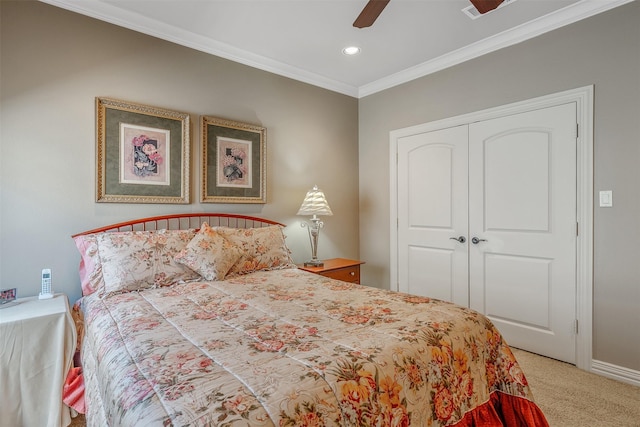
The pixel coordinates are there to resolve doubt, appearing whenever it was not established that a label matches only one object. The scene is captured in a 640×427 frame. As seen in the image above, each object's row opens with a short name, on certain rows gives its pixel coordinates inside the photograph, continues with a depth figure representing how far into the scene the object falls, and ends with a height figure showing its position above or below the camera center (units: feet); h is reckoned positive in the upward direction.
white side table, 5.17 -2.43
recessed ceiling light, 9.84 +4.88
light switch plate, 7.63 +0.29
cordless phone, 6.57 -1.40
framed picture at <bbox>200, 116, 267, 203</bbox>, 9.47 +1.53
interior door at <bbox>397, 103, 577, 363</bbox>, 8.45 -0.28
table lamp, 10.55 +0.08
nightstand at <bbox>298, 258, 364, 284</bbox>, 10.16 -1.80
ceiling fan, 5.76 +3.69
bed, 3.00 -1.59
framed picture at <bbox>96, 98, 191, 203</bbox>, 7.80 +1.49
